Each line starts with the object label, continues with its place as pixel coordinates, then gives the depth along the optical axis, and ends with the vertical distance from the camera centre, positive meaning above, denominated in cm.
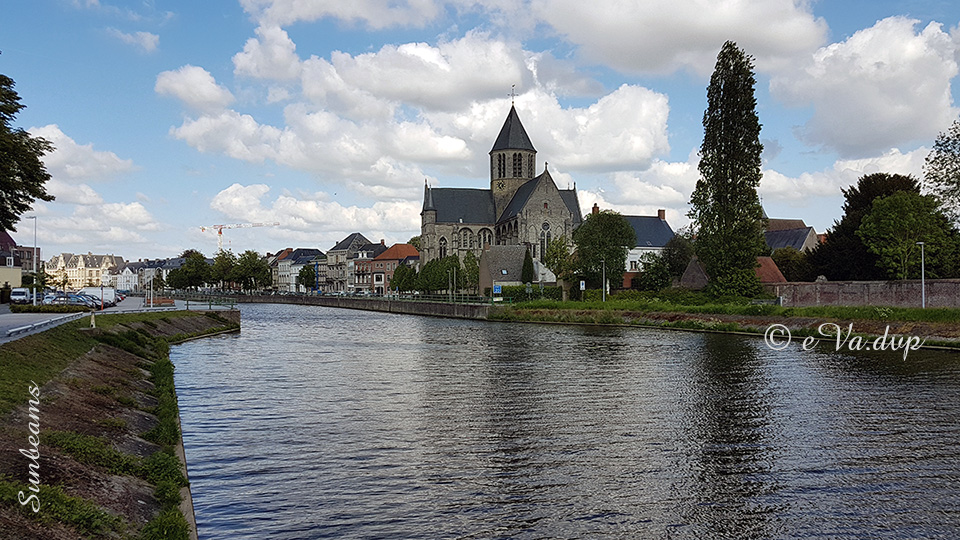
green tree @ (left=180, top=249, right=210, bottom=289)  18328 +458
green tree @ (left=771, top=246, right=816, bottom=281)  7906 +239
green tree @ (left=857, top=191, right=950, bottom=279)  5697 +403
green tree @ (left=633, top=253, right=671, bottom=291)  8419 +110
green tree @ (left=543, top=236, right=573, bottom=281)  9206 +360
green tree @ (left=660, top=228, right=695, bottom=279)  8688 +337
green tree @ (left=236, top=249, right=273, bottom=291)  17262 +433
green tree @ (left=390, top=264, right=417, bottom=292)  14354 +162
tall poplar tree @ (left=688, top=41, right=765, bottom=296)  5912 +858
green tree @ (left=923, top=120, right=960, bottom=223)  6256 +946
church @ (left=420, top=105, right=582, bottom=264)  15012 +1690
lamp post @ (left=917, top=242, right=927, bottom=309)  4723 -72
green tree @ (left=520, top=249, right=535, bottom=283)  10682 +230
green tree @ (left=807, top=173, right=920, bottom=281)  6481 +388
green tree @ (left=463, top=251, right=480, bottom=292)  12194 +237
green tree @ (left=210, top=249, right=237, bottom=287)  17725 +525
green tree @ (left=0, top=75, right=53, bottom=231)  1967 +359
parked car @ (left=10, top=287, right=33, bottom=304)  6019 -45
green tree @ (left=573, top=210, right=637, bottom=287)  8238 +475
